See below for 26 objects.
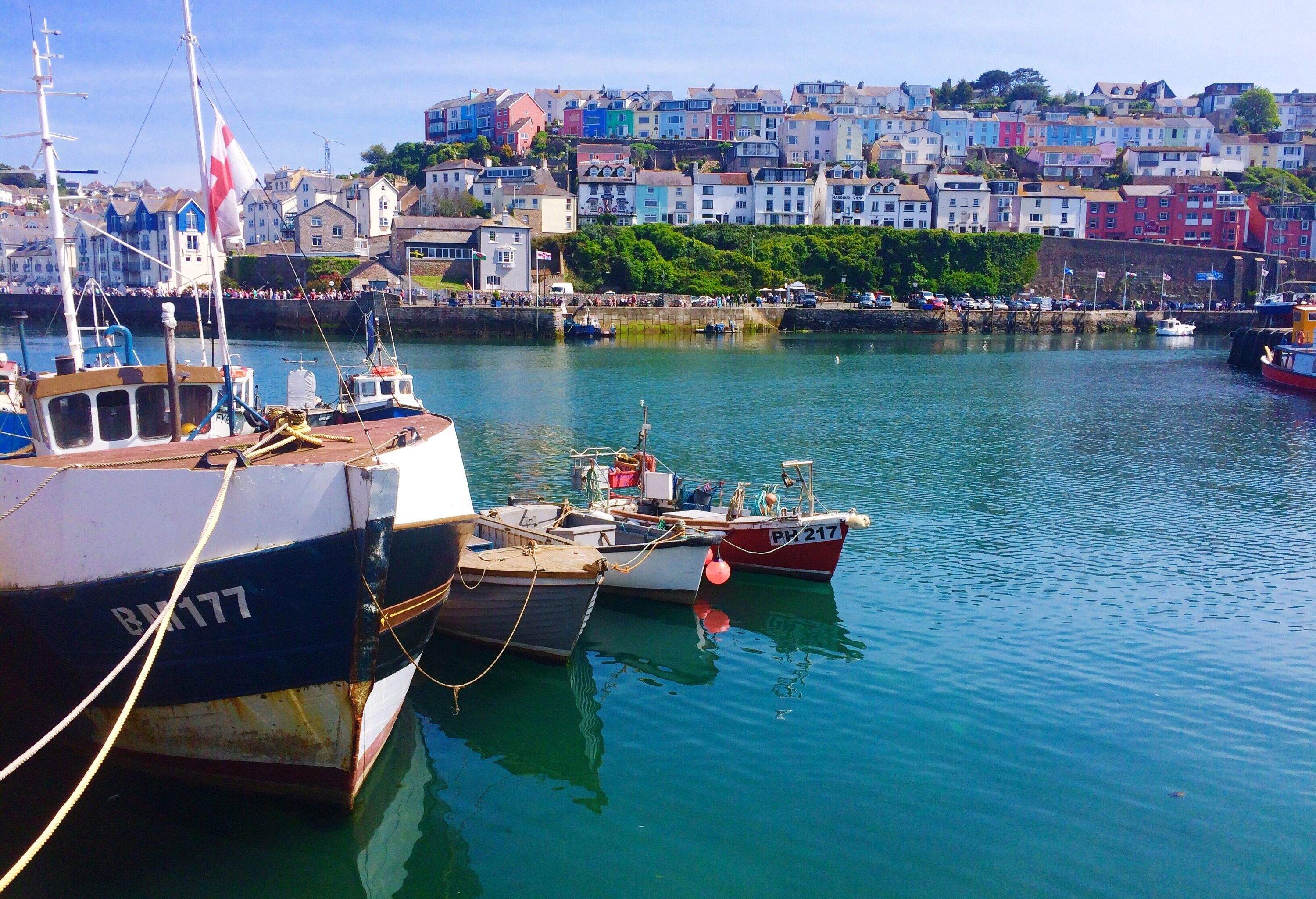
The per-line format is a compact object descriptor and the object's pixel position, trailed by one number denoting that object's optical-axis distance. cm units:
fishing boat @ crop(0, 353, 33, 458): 1662
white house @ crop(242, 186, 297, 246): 9638
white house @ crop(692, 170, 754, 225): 9669
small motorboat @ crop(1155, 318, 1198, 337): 8600
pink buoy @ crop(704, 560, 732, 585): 1625
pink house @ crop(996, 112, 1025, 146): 13012
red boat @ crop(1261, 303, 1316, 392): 5019
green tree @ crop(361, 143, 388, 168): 12604
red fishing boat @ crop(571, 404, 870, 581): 1747
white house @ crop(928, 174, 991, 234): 10075
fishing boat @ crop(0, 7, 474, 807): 851
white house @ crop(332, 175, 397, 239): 9375
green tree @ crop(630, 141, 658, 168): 10806
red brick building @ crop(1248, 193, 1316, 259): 9975
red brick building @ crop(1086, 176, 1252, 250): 10300
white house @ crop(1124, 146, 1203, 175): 11706
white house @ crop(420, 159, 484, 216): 9825
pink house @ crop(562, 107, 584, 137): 12344
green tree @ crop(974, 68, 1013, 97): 16062
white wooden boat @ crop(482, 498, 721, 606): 1589
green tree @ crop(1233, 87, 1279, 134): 13975
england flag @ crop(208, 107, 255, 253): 1480
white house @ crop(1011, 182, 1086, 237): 10206
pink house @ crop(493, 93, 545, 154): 11512
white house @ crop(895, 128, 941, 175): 11800
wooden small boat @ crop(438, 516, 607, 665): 1315
